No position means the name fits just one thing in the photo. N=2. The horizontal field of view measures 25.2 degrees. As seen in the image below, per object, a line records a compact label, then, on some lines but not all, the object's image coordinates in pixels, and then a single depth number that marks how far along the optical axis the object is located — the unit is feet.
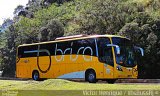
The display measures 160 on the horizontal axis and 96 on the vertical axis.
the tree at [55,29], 147.02
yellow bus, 66.39
